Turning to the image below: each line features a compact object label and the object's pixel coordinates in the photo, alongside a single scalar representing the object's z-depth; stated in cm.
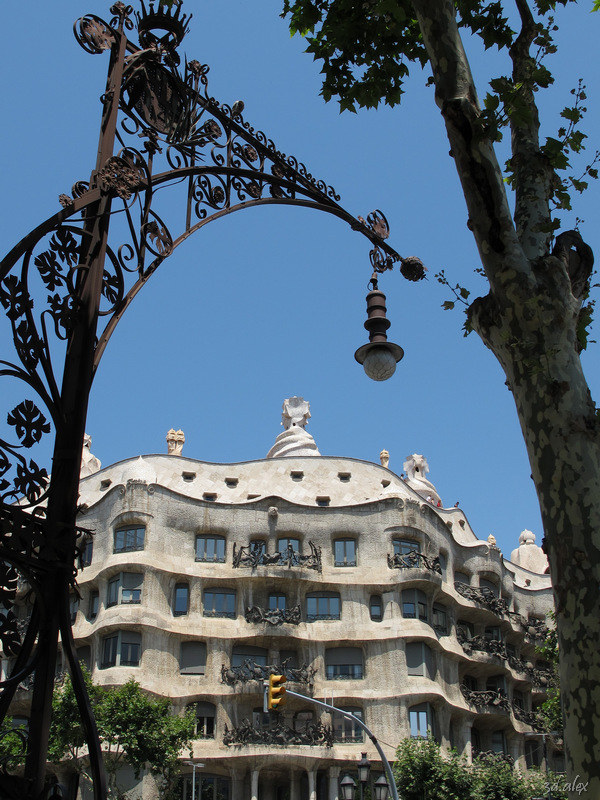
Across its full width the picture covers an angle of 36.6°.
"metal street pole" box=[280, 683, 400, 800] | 2100
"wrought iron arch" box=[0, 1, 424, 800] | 436
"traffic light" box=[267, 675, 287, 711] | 2126
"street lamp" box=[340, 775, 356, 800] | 2290
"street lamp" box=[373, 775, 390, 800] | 2348
